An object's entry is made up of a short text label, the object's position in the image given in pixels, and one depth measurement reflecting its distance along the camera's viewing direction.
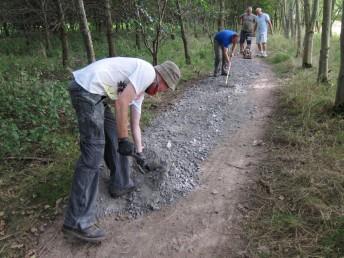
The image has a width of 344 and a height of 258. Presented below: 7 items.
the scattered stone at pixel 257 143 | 5.19
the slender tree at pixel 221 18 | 14.18
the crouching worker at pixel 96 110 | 3.23
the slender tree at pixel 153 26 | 9.12
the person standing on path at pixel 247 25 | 13.51
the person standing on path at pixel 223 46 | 9.31
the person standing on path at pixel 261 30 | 13.52
